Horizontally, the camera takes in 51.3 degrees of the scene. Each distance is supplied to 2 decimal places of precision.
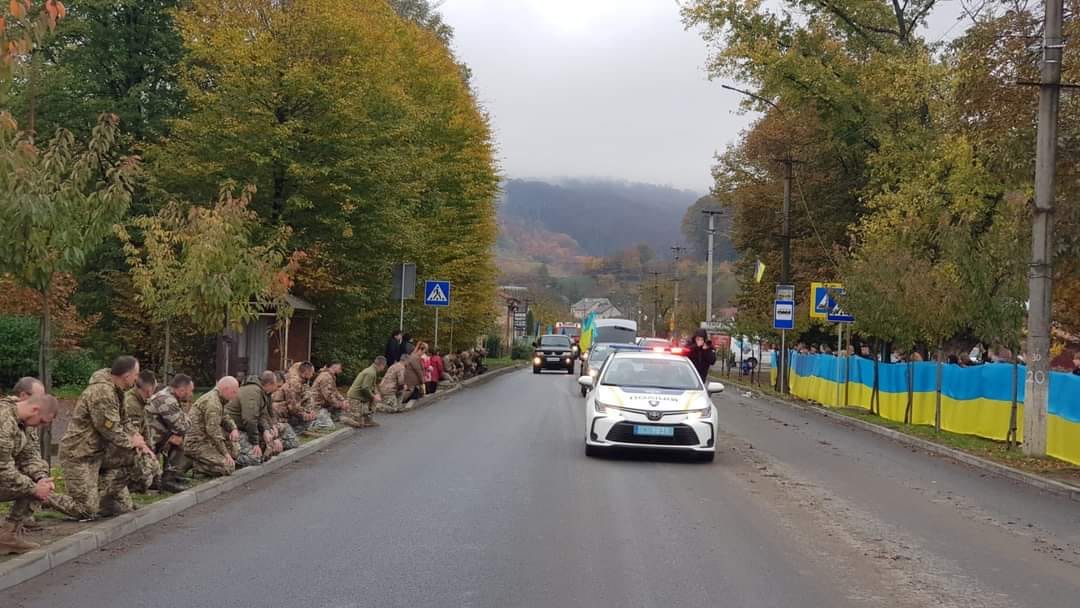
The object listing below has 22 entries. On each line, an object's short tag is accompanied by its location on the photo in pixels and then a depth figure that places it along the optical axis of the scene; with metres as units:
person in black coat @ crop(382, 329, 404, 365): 29.44
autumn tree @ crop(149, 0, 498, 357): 28.33
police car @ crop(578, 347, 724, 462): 15.22
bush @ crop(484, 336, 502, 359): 80.05
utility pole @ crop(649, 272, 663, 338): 117.11
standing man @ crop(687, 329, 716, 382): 28.70
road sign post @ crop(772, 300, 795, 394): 35.28
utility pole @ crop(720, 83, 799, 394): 37.47
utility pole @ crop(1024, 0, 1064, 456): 16.66
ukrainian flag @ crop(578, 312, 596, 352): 63.19
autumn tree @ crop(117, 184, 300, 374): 16.42
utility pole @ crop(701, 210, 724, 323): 64.75
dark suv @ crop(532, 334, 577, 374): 54.31
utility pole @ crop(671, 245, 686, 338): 94.59
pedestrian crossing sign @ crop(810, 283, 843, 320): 30.69
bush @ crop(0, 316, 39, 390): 24.03
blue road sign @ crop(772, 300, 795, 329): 35.28
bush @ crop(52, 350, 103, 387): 26.06
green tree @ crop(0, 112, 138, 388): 10.38
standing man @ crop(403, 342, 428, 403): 25.75
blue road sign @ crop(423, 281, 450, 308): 30.89
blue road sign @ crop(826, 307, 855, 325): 28.75
